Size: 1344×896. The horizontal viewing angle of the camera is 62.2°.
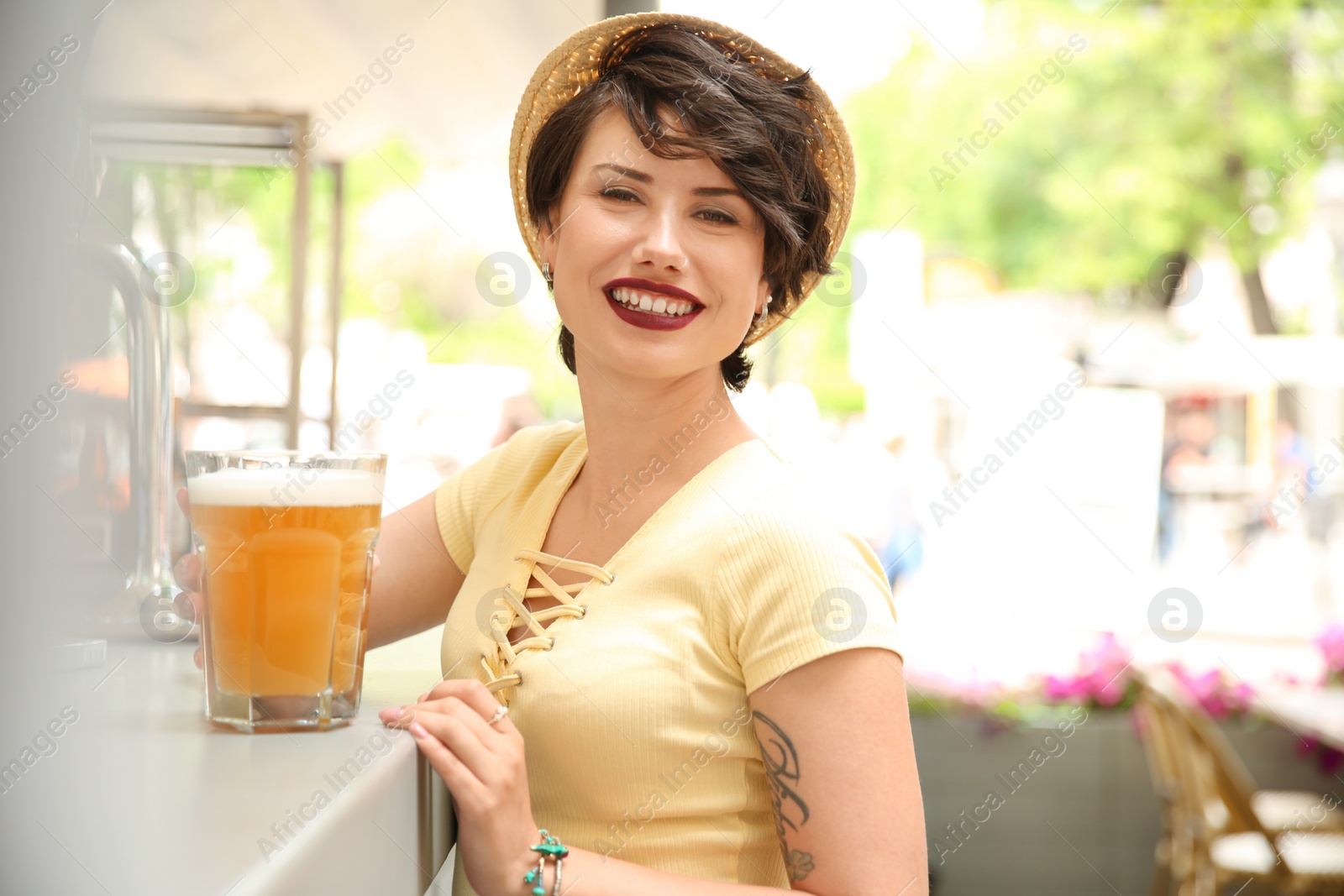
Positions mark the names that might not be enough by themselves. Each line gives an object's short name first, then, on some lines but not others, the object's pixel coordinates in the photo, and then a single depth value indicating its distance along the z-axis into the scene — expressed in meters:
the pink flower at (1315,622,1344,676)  4.63
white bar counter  0.41
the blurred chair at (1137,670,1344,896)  3.46
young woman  1.07
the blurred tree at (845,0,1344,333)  9.62
